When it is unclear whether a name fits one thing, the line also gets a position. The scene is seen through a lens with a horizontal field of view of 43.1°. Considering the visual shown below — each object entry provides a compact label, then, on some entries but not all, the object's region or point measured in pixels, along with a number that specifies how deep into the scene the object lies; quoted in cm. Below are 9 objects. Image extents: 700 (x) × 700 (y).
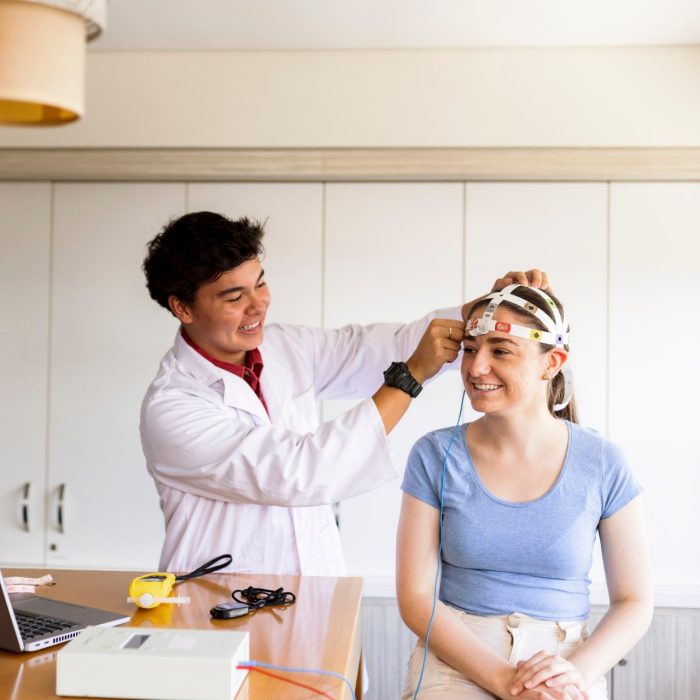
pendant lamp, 112
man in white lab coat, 187
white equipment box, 122
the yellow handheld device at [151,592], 164
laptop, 139
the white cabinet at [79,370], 351
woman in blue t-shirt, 181
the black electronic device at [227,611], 159
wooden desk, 131
